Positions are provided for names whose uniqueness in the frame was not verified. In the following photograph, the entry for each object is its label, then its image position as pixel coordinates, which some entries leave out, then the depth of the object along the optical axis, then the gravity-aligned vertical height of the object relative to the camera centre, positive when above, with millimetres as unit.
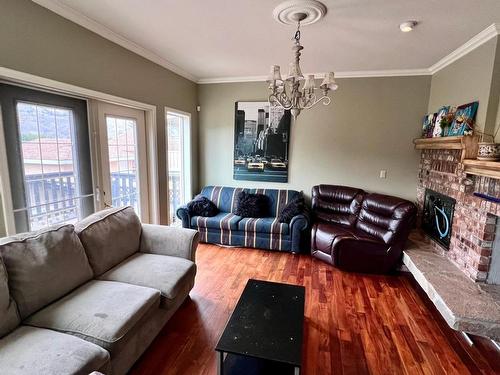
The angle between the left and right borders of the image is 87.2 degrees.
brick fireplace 2312 -562
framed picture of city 4273 +159
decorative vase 2143 +33
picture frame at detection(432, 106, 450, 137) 3087 +368
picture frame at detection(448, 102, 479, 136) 2568 +355
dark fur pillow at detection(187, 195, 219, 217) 4004 -882
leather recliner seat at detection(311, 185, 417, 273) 3117 -1030
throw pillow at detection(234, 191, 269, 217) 4066 -845
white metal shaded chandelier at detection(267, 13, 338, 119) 2055 +534
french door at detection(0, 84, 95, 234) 2025 -91
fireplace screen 2953 -756
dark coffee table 1435 -1084
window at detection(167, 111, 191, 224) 4301 -199
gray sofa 1327 -988
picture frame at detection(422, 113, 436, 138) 3476 +394
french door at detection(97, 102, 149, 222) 2814 -115
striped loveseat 3723 -1123
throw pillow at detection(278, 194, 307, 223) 3773 -842
